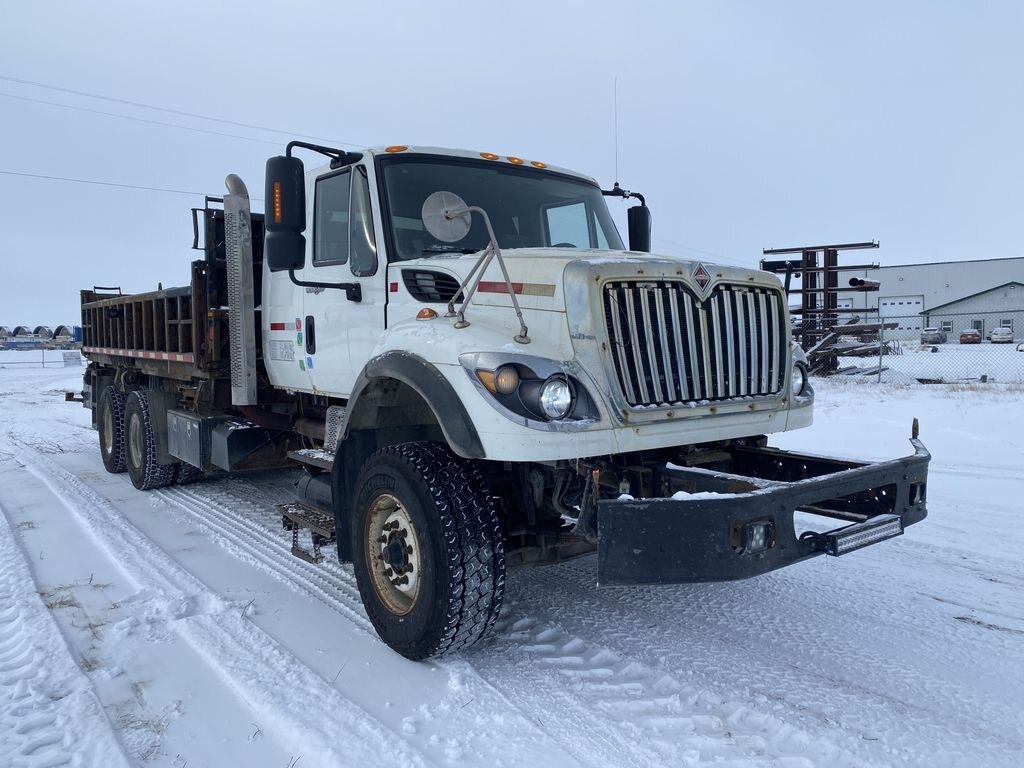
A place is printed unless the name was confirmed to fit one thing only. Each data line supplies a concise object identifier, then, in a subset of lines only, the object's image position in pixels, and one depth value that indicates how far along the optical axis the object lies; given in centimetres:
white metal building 5503
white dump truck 319
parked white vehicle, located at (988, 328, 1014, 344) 4088
